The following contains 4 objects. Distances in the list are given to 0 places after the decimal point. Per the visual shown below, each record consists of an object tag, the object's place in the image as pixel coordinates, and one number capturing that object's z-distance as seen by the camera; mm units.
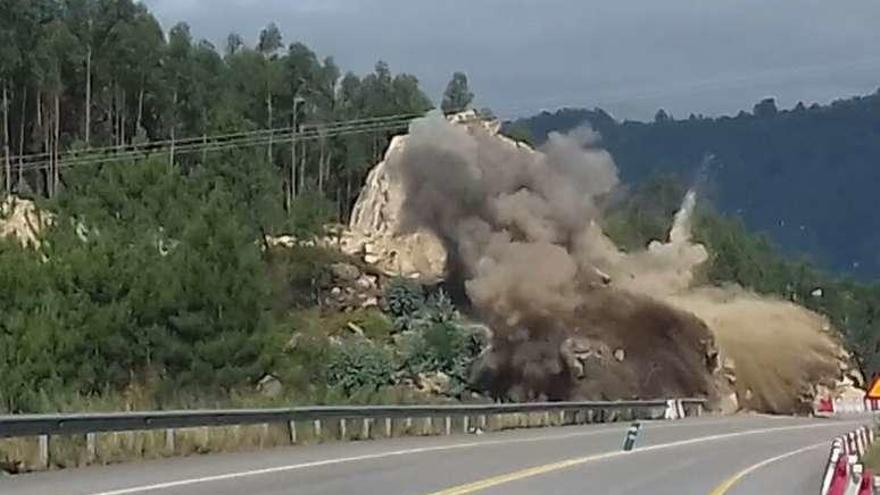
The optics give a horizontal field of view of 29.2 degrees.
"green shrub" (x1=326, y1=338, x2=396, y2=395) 66438
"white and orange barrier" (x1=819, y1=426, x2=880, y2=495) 18391
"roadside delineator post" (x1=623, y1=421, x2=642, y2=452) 33969
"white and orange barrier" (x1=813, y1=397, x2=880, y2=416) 69200
